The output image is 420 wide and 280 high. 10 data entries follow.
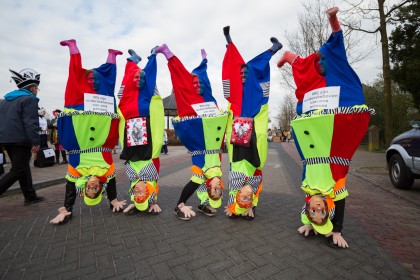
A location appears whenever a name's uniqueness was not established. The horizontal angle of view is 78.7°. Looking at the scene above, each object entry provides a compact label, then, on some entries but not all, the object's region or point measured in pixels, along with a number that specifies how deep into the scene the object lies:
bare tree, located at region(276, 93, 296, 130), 46.83
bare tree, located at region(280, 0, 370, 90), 13.65
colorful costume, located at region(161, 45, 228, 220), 3.48
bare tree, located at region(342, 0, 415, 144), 8.39
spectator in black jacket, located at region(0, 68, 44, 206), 4.04
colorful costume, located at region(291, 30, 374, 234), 2.61
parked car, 5.16
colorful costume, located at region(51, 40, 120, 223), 3.33
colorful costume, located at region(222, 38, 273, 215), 3.31
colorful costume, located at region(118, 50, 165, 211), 3.54
